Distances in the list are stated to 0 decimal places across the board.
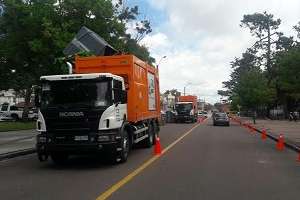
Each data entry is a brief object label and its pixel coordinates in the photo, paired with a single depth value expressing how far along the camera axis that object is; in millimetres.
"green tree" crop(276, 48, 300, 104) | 11386
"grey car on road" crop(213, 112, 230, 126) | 24385
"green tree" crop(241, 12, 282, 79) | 35656
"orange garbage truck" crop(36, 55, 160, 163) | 6716
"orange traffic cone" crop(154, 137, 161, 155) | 8724
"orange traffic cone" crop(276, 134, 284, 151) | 10134
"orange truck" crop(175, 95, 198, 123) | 28312
